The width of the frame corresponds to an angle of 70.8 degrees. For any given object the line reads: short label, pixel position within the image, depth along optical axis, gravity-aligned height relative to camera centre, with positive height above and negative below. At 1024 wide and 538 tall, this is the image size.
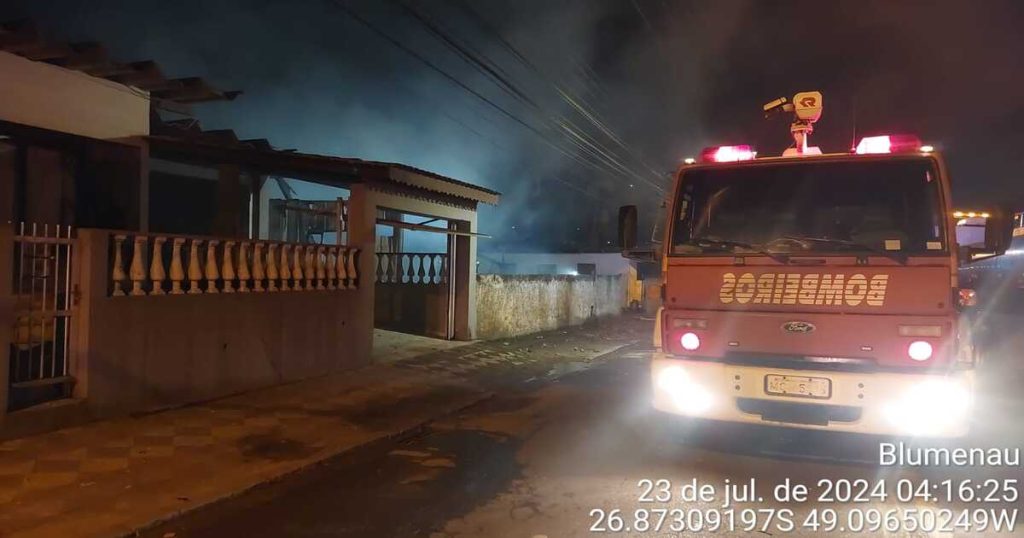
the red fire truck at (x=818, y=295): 5.27 -0.08
